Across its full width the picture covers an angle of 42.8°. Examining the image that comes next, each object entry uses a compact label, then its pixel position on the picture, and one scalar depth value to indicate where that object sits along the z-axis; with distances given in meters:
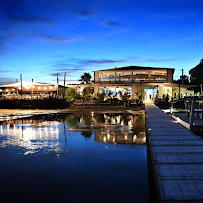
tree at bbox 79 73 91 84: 78.99
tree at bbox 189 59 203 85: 64.51
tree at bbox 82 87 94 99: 38.36
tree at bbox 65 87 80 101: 39.42
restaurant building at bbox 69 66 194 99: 45.69
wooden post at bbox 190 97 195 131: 10.02
